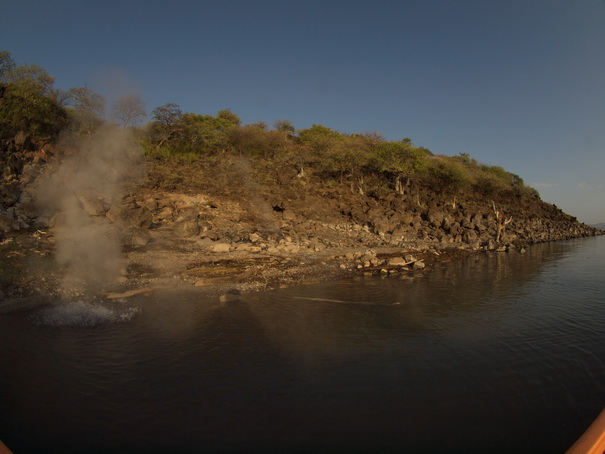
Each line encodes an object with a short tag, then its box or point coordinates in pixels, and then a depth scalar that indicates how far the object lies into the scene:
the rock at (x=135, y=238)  13.13
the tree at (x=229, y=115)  49.78
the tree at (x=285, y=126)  57.65
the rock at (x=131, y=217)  14.00
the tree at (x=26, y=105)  17.91
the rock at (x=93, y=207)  13.73
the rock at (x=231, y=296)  9.05
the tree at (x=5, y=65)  18.70
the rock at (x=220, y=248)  14.05
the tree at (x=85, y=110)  13.32
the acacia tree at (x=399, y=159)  32.12
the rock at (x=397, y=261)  14.50
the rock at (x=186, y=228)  15.28
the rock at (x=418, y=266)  14.51
